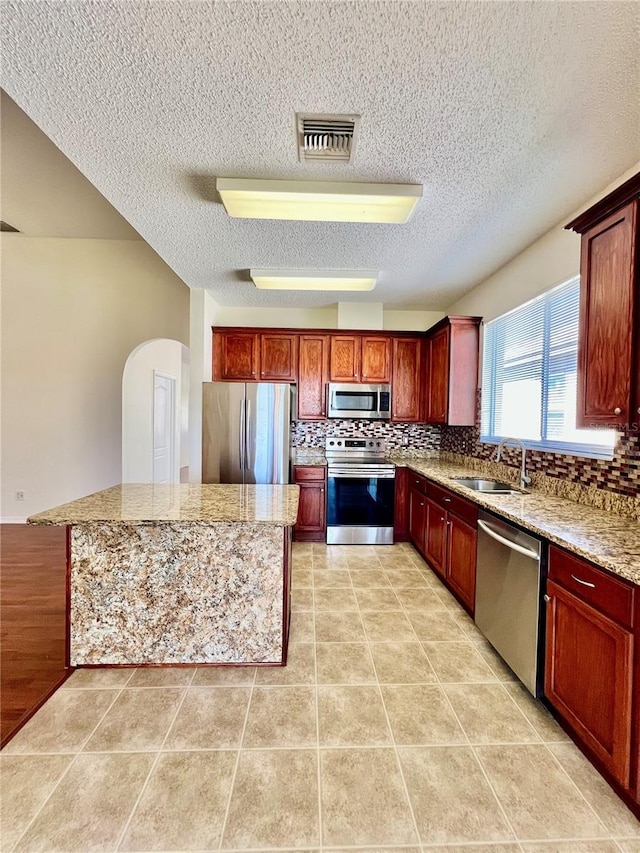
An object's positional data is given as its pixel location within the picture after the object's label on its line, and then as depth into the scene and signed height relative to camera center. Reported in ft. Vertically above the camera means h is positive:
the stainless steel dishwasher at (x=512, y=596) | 5.68 -3.20
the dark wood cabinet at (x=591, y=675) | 4.17 -3.36
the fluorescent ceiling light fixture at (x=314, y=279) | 11.07 +4.37
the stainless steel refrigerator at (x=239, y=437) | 12.68 -0.78
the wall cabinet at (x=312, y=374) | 14.29 +1.70
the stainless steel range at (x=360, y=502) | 12.73 -3.06
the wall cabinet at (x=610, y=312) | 5.27 +1.73
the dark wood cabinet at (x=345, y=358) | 14.35 +2.36
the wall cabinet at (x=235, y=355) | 14.06 +2.42
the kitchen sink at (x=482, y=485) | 9.69 -1.83
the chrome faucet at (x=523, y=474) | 8.79 -1.38
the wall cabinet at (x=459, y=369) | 12.19 +1.69
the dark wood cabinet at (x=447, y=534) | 8.23 -3.19
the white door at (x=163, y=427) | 19.15 -0.70
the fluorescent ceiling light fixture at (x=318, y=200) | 6.55 +4.14
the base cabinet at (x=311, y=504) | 13.01 -3.22
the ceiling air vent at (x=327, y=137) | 5.36 +4.44
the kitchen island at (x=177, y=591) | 6.44 -3.23
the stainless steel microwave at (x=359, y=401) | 14.21 +0.65
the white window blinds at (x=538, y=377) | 7.99 +1.14
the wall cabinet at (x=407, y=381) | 14.56 +1.51
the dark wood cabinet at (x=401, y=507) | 13.00 -3.28
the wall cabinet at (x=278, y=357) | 14.17 +2.36
